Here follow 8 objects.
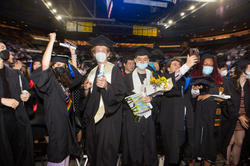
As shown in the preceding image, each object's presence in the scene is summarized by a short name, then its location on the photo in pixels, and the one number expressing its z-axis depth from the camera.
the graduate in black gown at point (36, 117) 3.30
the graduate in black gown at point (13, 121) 2.31
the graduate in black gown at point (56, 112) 2.09
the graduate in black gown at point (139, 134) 2.75
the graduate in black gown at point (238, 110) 3.27
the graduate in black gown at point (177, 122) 2.88
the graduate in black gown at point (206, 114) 2.96
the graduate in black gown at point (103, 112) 2.47
